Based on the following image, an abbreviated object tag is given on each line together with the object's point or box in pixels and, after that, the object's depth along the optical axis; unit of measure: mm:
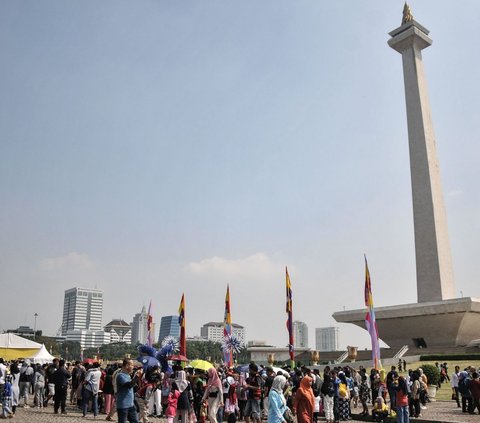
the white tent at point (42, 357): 28775
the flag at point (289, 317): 23231
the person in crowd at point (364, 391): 16328
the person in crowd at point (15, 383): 15250
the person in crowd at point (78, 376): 17516
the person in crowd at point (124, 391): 8961
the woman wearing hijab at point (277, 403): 8836
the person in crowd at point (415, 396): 15312
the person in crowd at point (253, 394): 12328
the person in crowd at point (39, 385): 17469
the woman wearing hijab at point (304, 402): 9086
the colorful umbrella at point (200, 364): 12865
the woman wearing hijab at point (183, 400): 11281
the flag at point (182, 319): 26095
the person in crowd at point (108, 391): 15211
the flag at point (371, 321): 21122
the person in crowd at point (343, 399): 15141
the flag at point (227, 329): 24953
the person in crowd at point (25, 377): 17391
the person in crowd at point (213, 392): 11109
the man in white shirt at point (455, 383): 19112
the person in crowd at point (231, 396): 14086
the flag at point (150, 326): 31778
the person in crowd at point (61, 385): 15508
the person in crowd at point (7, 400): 14281
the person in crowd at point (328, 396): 14672
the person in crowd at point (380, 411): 15539
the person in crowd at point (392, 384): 14012
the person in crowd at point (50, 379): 17047
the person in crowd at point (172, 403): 11453
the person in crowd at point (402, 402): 12516
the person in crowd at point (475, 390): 16125
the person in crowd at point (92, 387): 15203
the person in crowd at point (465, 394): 16531
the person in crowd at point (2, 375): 14746
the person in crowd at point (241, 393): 14228
